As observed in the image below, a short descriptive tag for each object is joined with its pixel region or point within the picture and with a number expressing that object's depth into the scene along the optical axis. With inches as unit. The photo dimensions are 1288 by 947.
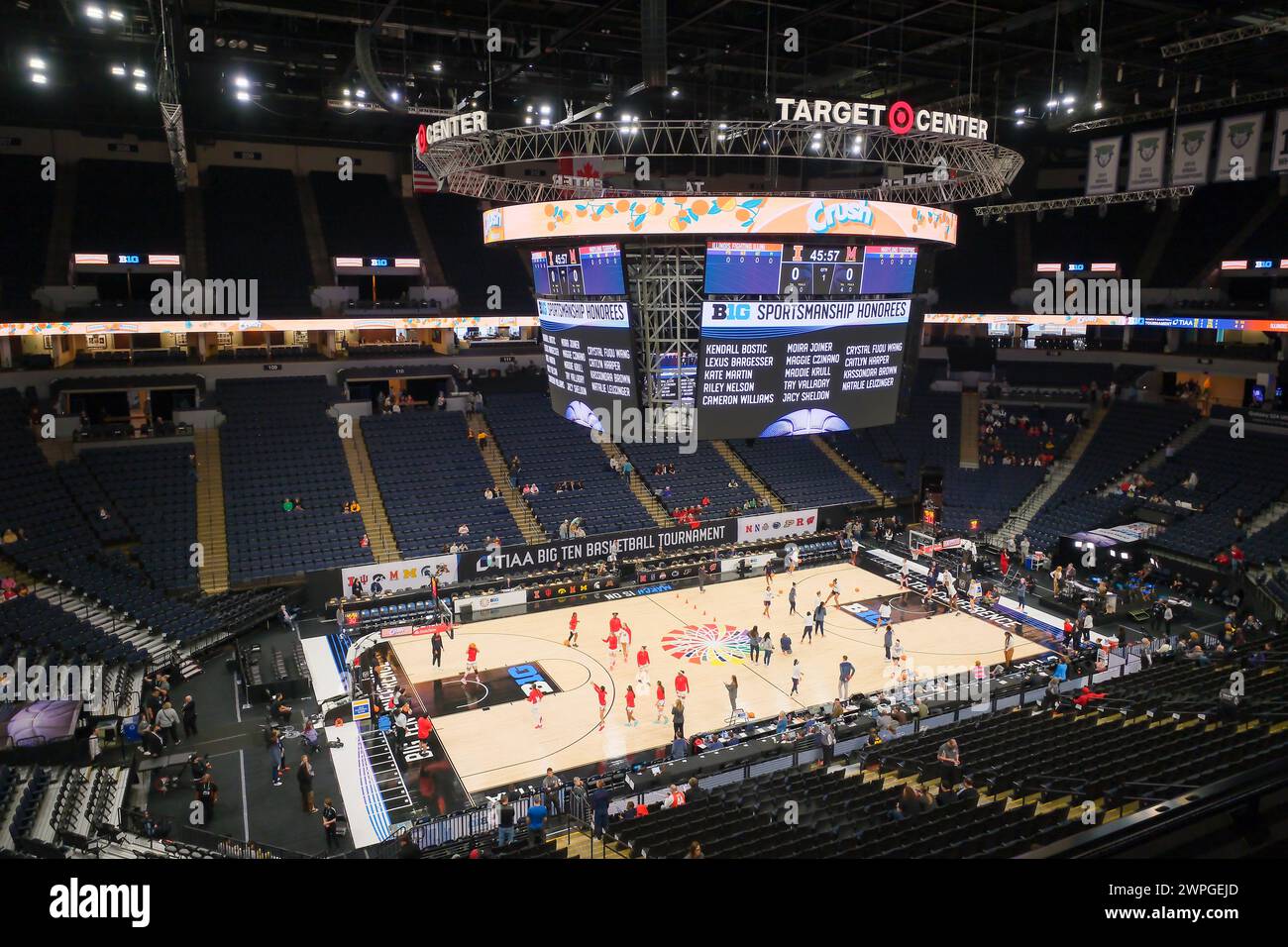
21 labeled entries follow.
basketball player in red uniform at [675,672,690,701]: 834.8
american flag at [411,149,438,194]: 1615.4
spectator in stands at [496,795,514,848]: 563.2
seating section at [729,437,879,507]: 1455.5
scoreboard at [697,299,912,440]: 624.4
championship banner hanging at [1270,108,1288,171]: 970.6
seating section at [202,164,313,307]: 1445.6
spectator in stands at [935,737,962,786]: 569.9
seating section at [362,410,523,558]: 1211.9
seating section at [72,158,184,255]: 1379.2
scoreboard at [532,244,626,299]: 632.4
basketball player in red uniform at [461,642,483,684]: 897.5
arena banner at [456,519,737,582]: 1173.7
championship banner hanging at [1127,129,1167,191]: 1072.8
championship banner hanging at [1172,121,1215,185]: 1023.0
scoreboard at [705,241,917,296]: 613.6
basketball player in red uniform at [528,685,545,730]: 802.2
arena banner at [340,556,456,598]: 1106.7
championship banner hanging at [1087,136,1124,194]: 1109.1
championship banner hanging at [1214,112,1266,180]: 965.2
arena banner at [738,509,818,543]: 1355.8
